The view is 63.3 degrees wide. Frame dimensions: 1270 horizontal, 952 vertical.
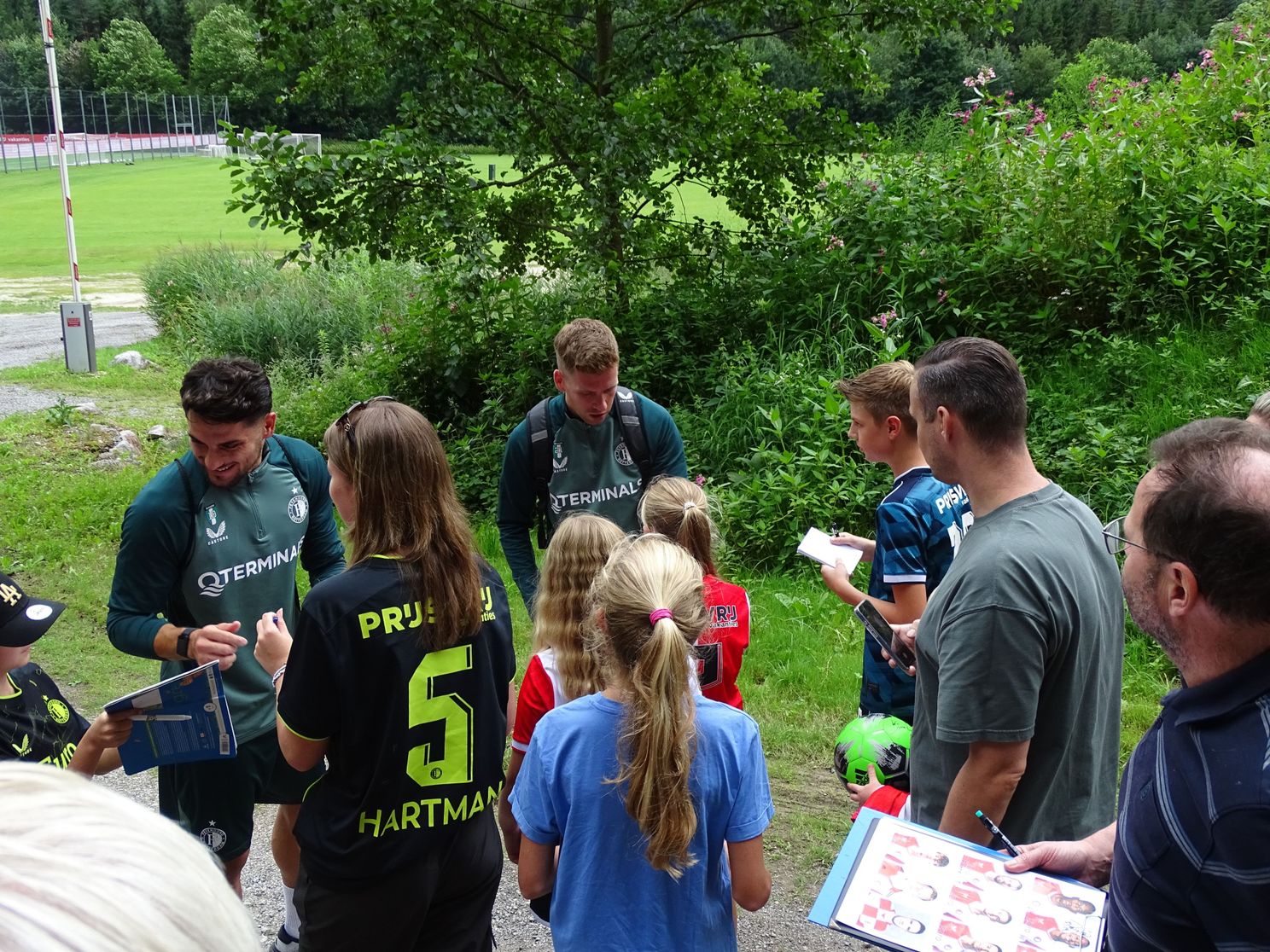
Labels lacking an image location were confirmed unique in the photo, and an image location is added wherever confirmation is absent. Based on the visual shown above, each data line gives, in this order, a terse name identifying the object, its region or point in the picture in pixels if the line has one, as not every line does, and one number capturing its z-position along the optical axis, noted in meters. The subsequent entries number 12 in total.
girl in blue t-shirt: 2.18
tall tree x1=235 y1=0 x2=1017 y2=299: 8.26
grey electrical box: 13.16
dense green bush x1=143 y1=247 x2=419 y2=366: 13.52
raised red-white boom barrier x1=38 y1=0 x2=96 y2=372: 11.82
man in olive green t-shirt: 2.33
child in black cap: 2.79
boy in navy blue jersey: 3.38
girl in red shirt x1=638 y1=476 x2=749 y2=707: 3.25
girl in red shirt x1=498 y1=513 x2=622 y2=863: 2.92
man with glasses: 1.56
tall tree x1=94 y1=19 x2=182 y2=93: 79.69
